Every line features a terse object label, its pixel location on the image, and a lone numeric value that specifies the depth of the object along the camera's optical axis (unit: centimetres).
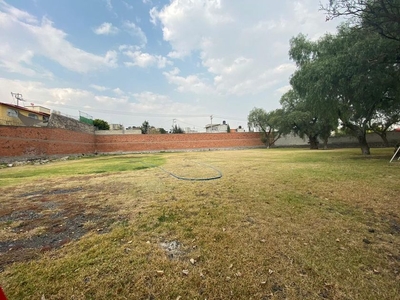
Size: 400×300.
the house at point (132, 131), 3459
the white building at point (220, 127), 4697
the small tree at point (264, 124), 3234
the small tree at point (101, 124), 3742
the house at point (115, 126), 4144
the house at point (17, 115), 2081
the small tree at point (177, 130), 4734
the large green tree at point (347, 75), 734
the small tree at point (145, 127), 4497
